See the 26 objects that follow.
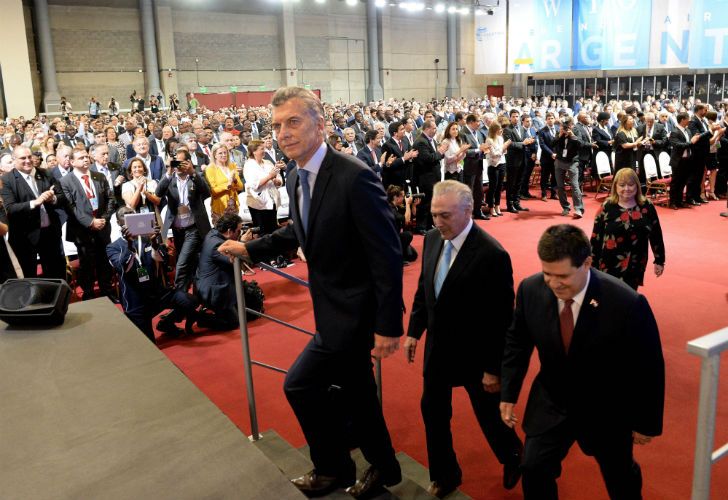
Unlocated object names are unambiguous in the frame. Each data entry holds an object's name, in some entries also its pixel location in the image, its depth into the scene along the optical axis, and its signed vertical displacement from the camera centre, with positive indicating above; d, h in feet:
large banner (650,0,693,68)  68.90 +10.07
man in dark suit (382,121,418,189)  30.32 -1.61
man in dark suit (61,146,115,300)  20.54 -2.73
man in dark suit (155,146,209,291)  20.89 -2.20
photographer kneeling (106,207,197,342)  16.44 -3.68
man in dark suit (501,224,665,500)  7.38 -3.05
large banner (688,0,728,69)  62.34 +8.95
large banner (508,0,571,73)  80.48 +12.47
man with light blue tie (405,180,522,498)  9.33 -3.05
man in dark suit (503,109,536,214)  34.73 -2.12
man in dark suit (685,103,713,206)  33.14 -1.76
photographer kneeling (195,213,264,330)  17.93 -4.27
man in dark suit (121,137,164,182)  26.71 -1.03
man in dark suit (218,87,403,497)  7.45 -1.87
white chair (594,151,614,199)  36.99 -2.64
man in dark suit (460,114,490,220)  31.55 -1.59
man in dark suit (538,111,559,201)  35.55 -1.81
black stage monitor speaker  11.14 -2.96
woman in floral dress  14.49 -2.71
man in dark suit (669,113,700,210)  32.60 -1.90
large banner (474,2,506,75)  96.53 +13.64
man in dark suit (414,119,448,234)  29.78 -1.64
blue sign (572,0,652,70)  72.63 +10.97
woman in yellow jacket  23.26 -1.82
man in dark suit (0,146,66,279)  19.63 -2.44
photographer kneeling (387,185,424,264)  23.60 -3.50
